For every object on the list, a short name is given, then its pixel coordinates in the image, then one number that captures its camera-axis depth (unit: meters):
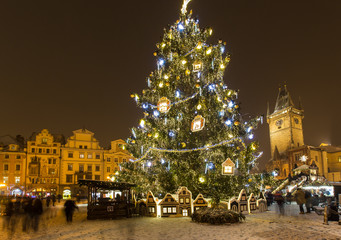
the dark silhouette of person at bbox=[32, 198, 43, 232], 14.21
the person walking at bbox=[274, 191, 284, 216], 21.06
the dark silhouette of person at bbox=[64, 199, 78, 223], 15.98
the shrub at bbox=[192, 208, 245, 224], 13.80
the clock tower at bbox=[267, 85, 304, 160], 93.88
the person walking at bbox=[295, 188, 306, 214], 18.95
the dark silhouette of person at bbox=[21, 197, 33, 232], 14.75
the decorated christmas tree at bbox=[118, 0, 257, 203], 18.05
